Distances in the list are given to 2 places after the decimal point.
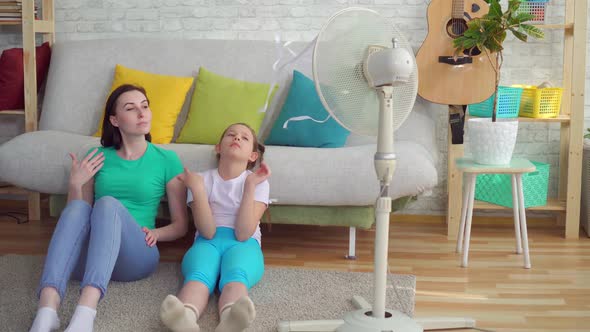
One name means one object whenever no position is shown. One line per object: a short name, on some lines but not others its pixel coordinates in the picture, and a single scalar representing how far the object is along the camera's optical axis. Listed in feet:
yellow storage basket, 12.10
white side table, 10.44
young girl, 8.14
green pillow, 11.77
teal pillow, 11.41
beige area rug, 8.05
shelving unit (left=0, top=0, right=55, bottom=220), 13.17
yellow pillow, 12.03
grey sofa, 10.23
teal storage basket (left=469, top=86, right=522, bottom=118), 11.99
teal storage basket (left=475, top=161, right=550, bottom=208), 12.24
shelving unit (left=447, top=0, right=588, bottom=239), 11.96
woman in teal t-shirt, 7.94
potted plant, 10.62
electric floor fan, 6.93
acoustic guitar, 11.67
